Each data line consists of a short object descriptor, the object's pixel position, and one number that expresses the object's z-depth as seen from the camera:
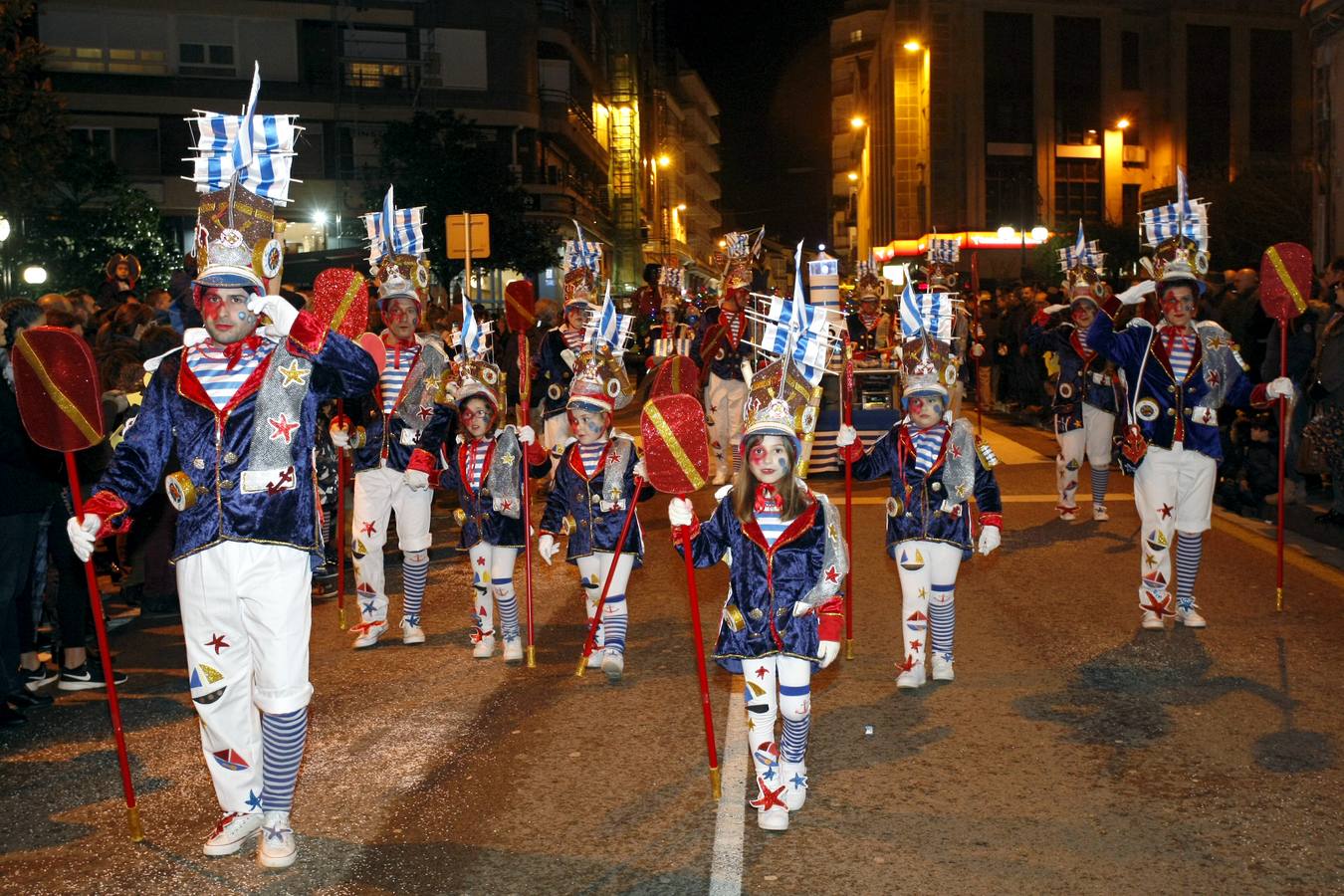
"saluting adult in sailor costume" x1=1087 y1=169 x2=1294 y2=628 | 9.13
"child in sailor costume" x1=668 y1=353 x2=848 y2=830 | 5.90
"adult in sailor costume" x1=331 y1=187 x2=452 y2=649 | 9.19
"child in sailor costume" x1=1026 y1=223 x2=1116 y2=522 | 13.34
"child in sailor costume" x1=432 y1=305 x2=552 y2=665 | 8.66
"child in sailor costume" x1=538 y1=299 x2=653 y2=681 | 8.35
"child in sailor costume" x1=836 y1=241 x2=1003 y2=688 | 7.79
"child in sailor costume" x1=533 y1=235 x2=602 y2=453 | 13.15
